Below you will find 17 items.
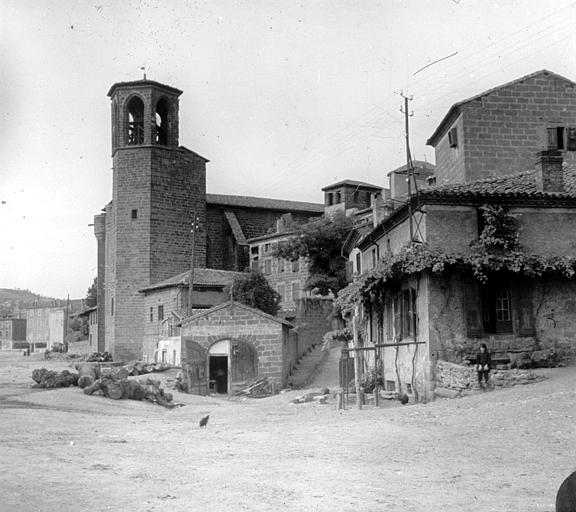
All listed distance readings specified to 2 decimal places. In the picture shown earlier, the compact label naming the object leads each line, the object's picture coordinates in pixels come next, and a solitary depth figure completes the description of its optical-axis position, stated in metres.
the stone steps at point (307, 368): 32.75
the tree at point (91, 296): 80.62
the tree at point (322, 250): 50.84
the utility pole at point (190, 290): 44.08
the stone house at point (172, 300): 46.09
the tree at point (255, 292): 45.25
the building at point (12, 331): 124.63
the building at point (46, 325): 107.00
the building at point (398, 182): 47.19
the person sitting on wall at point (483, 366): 18.92
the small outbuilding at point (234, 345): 31.31
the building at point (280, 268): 59.16
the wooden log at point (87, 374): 24.52
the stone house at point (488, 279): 20.81
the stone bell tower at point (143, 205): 53.72
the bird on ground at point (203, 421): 17.29
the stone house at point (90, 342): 61.62
